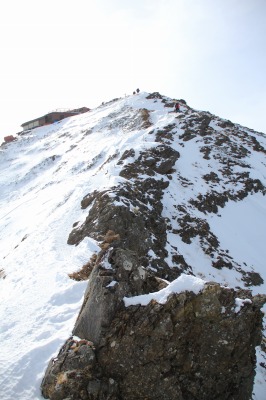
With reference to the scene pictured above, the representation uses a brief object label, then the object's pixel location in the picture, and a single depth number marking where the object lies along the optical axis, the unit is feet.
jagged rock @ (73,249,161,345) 28.96
